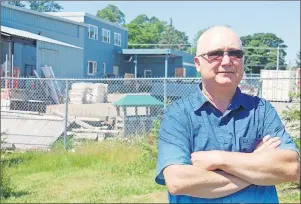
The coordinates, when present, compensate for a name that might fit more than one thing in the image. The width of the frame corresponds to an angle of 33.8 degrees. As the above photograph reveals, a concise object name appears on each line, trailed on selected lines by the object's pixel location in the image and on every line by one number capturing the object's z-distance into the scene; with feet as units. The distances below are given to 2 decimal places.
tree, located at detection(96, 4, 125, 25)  336.00
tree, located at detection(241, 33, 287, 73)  232.12
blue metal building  91.15
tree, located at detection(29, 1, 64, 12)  185.51
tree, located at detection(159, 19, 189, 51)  322.14
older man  7.58
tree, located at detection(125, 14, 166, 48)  276.00
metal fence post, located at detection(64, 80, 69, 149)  35.88
